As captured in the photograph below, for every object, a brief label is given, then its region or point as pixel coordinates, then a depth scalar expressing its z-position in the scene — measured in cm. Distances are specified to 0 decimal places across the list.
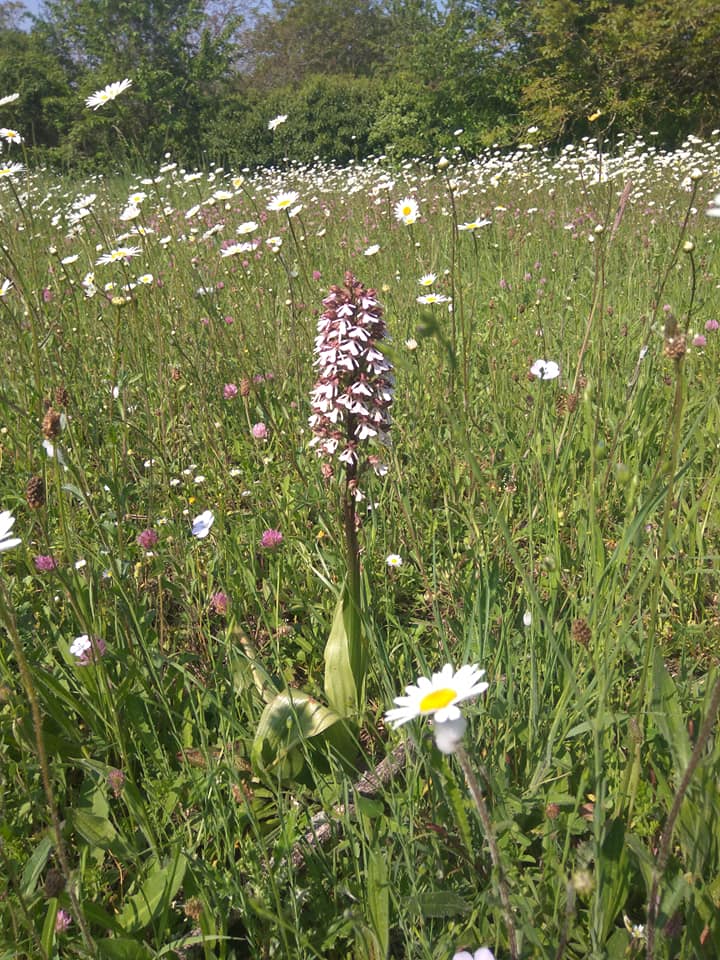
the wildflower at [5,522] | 55
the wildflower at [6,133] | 128
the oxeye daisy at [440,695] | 45
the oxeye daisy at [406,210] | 148
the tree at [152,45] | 510
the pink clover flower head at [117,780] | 62
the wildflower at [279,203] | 158
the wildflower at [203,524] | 82
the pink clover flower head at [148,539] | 80
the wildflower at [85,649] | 72
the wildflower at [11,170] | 121
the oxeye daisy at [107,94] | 102
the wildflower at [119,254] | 107
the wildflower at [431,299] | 114
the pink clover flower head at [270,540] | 81
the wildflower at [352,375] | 67
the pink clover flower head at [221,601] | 69
